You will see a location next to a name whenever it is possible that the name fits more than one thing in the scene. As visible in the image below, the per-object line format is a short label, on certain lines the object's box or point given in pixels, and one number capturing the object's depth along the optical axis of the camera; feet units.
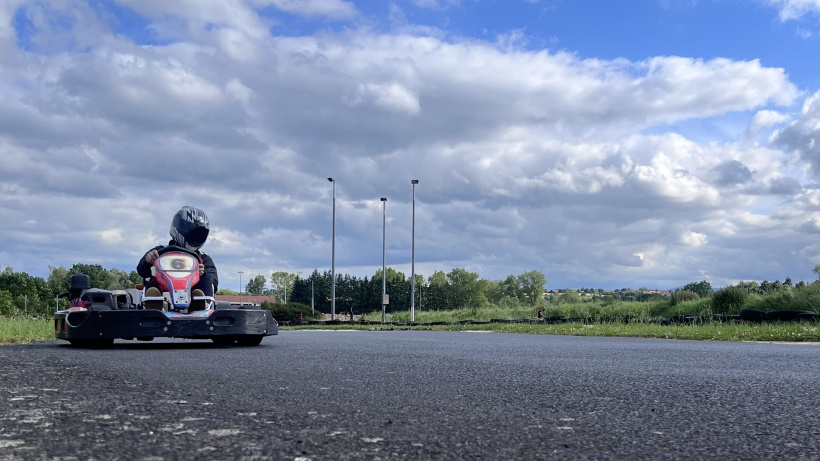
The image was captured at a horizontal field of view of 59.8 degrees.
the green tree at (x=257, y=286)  644.69
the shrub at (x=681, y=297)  121.15
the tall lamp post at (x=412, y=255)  166.71
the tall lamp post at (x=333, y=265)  166.77
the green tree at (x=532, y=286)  399.24
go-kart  32.22
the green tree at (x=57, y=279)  344.49
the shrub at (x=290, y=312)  166.30
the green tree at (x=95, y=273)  401.08
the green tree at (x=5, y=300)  171.55
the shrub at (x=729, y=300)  100.22
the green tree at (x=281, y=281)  508.12
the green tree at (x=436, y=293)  390.01
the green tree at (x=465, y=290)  389.31
